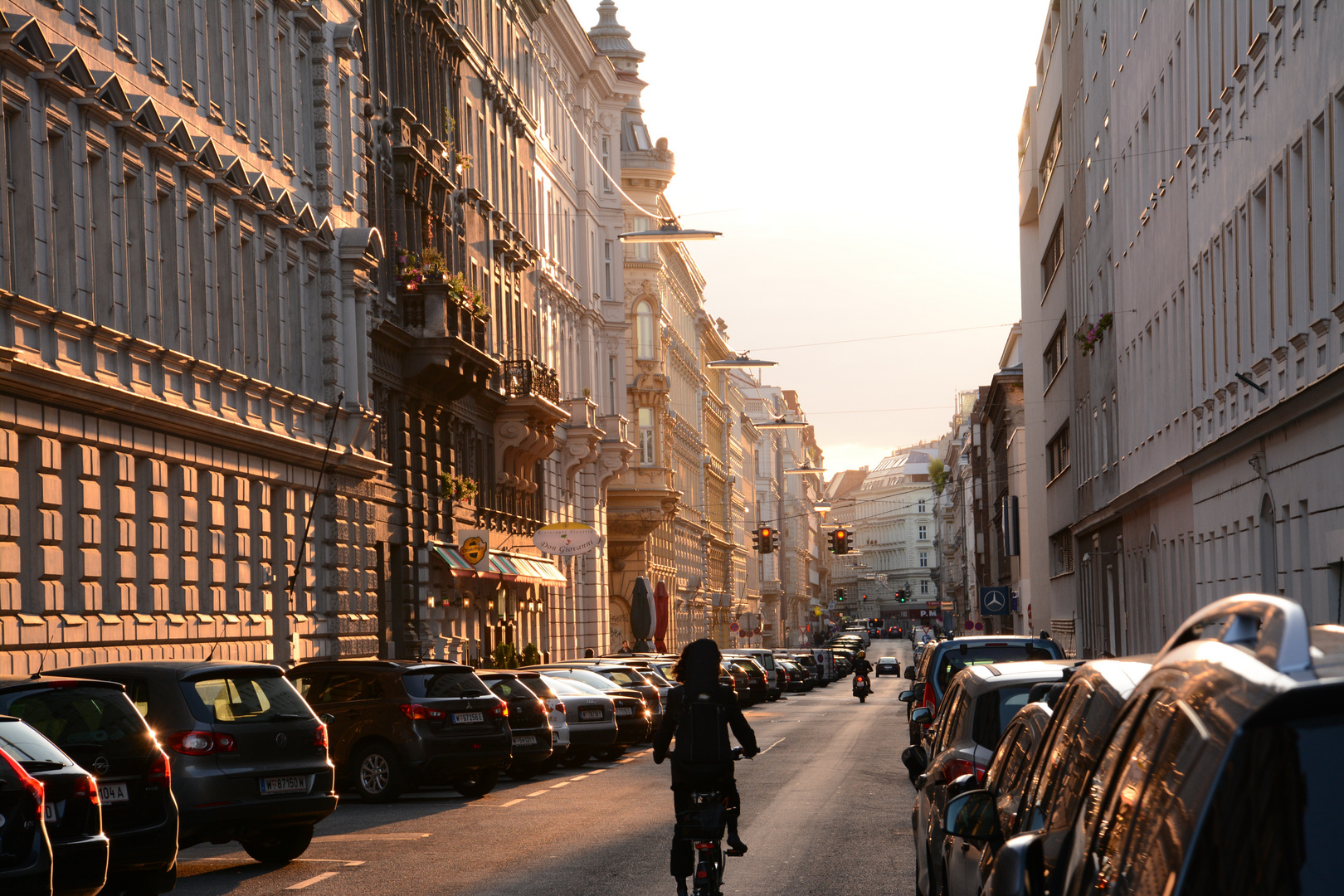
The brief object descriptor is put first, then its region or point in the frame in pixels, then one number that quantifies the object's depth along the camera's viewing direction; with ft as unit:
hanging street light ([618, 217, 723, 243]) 150.30
